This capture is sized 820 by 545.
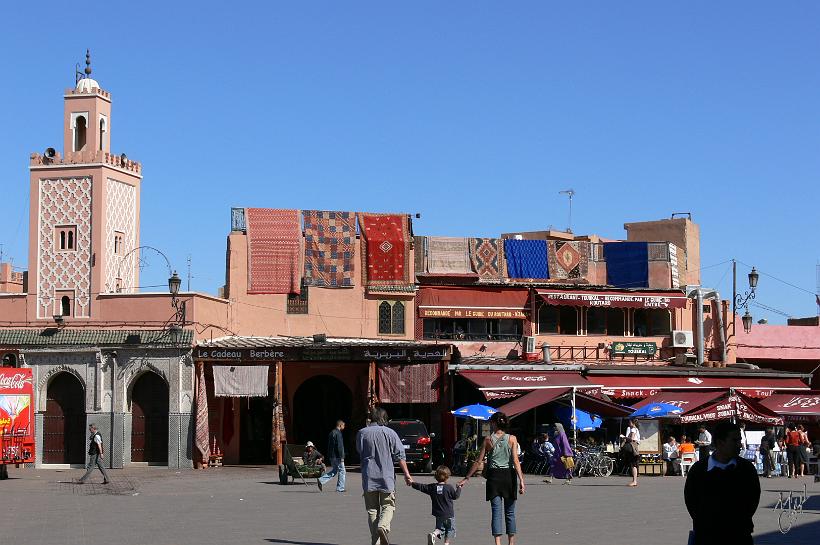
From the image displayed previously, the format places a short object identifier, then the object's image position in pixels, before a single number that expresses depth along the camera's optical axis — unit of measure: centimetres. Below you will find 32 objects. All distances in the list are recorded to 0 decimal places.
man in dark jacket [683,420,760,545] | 850
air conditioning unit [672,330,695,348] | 4325
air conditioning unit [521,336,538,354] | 4141
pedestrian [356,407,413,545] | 1395
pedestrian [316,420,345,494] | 2505
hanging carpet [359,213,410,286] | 4100
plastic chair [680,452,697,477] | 3303
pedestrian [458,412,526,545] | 1403
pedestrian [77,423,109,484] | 2909
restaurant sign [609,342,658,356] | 4269
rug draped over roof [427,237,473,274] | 4197
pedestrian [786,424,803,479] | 3331
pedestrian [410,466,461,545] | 1450
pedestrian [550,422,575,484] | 2825
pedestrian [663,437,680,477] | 3347
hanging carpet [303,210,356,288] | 4072
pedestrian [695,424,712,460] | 3247
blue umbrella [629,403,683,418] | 3378
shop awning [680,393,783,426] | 3466
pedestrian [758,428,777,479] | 3306
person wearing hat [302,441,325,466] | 2877
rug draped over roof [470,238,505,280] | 4256
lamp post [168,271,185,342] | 3734
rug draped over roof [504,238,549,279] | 4319
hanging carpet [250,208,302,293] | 4038
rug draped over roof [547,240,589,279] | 4375
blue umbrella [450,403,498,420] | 3412
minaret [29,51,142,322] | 3941
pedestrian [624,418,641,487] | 2780
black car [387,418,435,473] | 3378
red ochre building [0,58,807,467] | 3738
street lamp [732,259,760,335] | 4391
